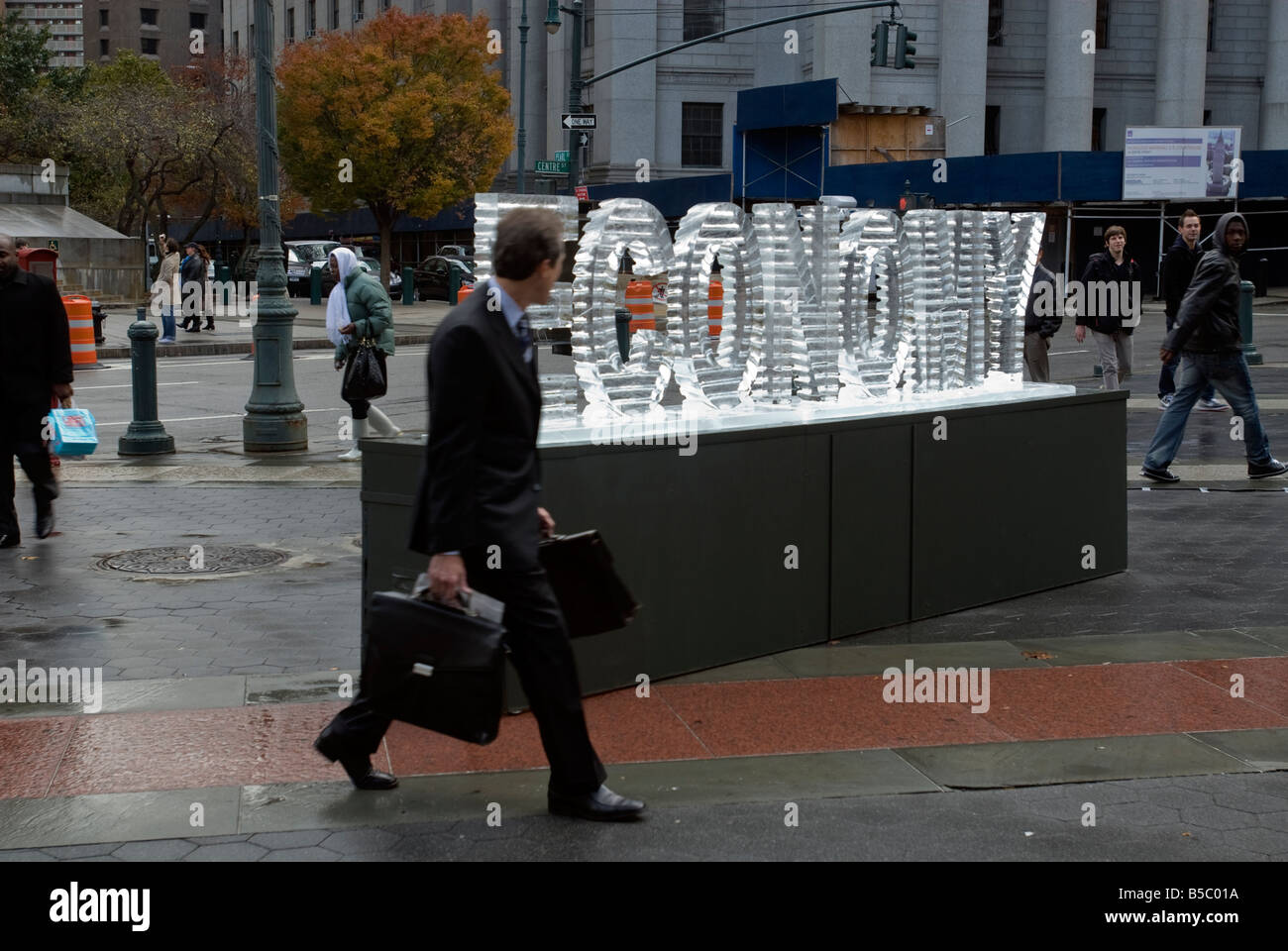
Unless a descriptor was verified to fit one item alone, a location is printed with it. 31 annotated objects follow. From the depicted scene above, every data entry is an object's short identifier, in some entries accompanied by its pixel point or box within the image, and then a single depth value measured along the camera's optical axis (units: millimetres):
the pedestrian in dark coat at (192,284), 31250
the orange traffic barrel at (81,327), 20969
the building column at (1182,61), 51812
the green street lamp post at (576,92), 30234
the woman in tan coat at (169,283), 27781
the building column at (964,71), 50531
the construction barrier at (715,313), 17786
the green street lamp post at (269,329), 13977
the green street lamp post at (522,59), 41403
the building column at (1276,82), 52219
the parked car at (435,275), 44906
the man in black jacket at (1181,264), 14719
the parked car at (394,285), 45925
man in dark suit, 4461
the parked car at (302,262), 45719
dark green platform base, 5988
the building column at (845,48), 49438
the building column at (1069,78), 50969
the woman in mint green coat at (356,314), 12422
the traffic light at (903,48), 29156
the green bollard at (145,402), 13586
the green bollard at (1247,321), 18836
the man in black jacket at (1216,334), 11070
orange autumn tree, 45312
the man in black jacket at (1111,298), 14859
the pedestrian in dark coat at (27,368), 9156
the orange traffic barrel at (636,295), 23934
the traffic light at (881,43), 28953
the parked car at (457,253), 49603
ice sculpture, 6414
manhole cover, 8602
